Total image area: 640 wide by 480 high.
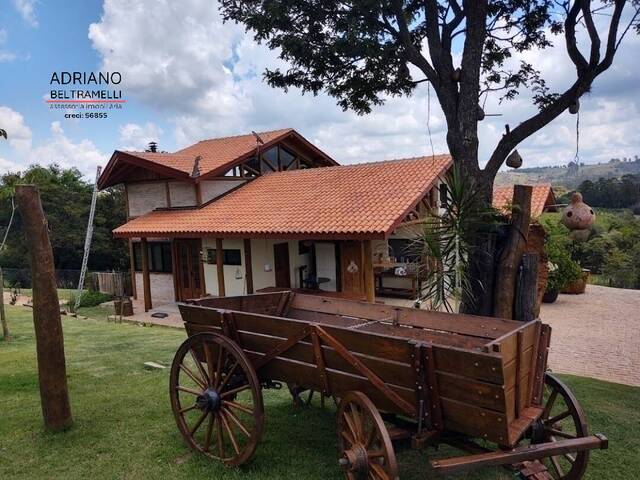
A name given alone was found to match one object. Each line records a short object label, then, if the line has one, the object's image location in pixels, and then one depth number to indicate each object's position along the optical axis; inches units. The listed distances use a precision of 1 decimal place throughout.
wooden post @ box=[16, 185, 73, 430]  176.2
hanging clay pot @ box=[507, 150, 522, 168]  243.6
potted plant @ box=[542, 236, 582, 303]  548.1
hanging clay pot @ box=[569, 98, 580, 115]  233.2
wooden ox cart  113.1
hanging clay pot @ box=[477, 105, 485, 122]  245.5
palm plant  207.9
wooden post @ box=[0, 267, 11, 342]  373.7
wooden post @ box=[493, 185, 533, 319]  199.9
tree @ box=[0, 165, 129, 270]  1011.3
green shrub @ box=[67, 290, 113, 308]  697.6
